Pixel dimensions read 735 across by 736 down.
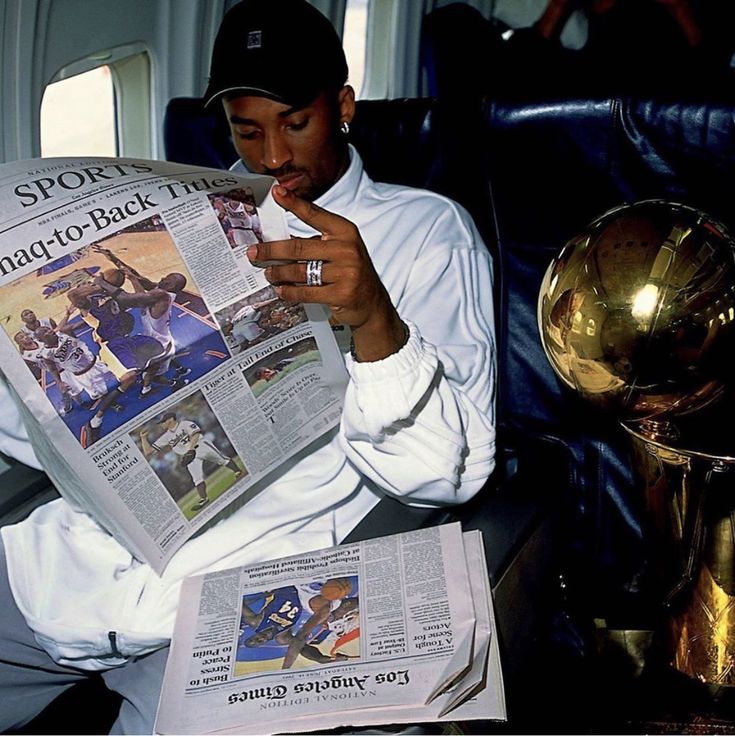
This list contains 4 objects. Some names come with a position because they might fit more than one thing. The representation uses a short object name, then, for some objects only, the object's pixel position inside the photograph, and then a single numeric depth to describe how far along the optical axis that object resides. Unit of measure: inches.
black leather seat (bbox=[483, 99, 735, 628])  51.6
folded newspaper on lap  36.6
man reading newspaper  46.1
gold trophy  37.2
